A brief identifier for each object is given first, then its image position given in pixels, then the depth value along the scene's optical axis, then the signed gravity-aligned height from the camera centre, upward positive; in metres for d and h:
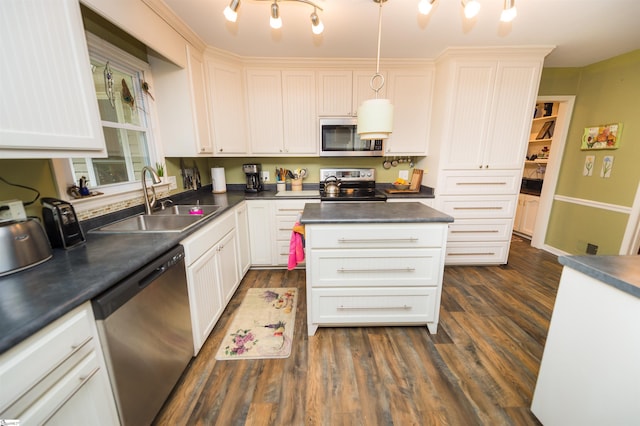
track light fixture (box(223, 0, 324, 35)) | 1.37 +0.99
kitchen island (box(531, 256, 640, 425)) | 0.86 -0.73
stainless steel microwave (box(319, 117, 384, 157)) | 2.83 +0.32
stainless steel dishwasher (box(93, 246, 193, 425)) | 0.95 -0.79
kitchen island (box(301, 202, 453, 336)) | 1.66 -0.71
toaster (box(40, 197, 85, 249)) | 1.18 -0.28
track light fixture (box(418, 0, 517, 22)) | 1.37 +0.93
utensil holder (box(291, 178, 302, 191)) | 3.23 -0.22
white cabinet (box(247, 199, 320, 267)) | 2.80 -0.72
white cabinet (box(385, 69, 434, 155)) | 2.87 +0.72
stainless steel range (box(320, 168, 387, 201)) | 3.07 -0.20
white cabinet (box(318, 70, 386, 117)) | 2.85 +0.93
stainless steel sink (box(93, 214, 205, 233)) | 1.68 -0.41
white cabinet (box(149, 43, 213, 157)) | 2.16 +0.60
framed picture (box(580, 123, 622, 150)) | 2.68 +0.38
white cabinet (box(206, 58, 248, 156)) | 2.55 +0.68
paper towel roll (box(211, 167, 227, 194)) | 2.90 -0.16
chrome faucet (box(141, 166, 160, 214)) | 1.76 -0.26
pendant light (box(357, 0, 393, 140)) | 1.45 +0.32
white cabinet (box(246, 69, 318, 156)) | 2.83 +0.68
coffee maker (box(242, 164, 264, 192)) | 3.07 -0.13
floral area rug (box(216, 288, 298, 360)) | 1.69 -1.30
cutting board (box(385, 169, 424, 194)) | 3.06 -0.20
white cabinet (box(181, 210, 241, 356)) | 1.54 -0.80
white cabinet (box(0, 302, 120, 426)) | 0.64 -0.65
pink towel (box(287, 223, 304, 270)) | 1.92 -0.66
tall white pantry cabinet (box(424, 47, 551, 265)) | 2.55 +0.31
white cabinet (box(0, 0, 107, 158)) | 0.85 +0.34
